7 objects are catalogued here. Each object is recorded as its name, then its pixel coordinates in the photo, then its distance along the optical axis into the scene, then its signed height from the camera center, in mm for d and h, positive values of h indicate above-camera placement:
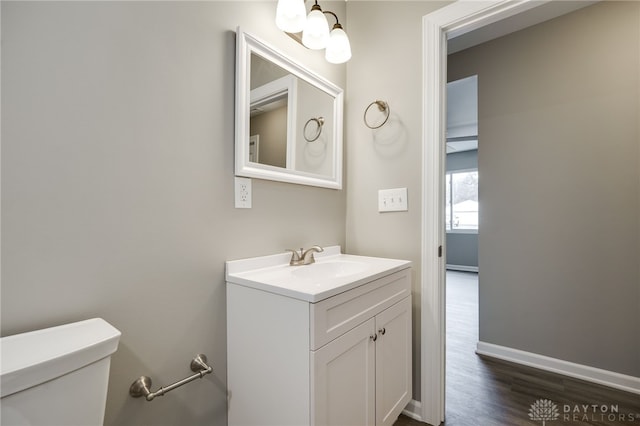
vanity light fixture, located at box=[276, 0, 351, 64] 1241 +888
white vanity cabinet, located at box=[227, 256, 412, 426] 895 -503
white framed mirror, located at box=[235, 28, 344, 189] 1204 +492
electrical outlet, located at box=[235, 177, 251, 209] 1201 +103
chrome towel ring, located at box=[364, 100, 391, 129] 1624 +633
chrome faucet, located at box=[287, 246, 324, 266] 1393 -199
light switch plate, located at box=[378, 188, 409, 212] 1561 +99
